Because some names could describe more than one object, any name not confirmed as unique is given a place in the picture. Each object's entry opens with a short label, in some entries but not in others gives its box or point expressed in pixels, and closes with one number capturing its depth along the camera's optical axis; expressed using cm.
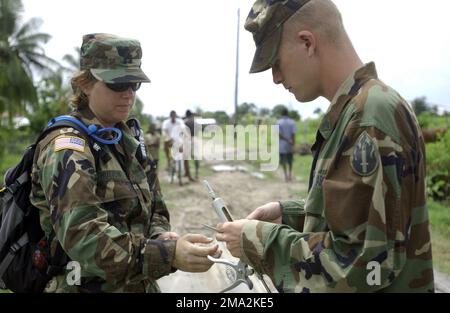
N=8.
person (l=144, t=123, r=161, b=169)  1038
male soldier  124
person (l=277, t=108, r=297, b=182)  1088
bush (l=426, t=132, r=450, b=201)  806
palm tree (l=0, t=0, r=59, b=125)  2400
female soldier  171
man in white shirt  1051
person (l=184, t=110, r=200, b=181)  1095
